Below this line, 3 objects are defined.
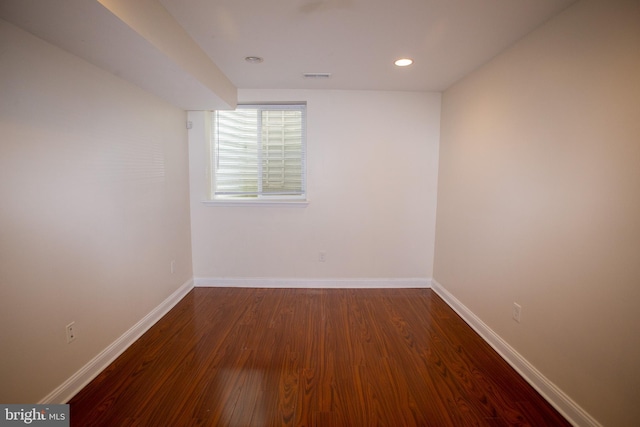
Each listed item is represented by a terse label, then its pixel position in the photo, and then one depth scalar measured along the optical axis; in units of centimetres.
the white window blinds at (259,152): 328
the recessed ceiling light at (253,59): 229
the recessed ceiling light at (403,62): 230
